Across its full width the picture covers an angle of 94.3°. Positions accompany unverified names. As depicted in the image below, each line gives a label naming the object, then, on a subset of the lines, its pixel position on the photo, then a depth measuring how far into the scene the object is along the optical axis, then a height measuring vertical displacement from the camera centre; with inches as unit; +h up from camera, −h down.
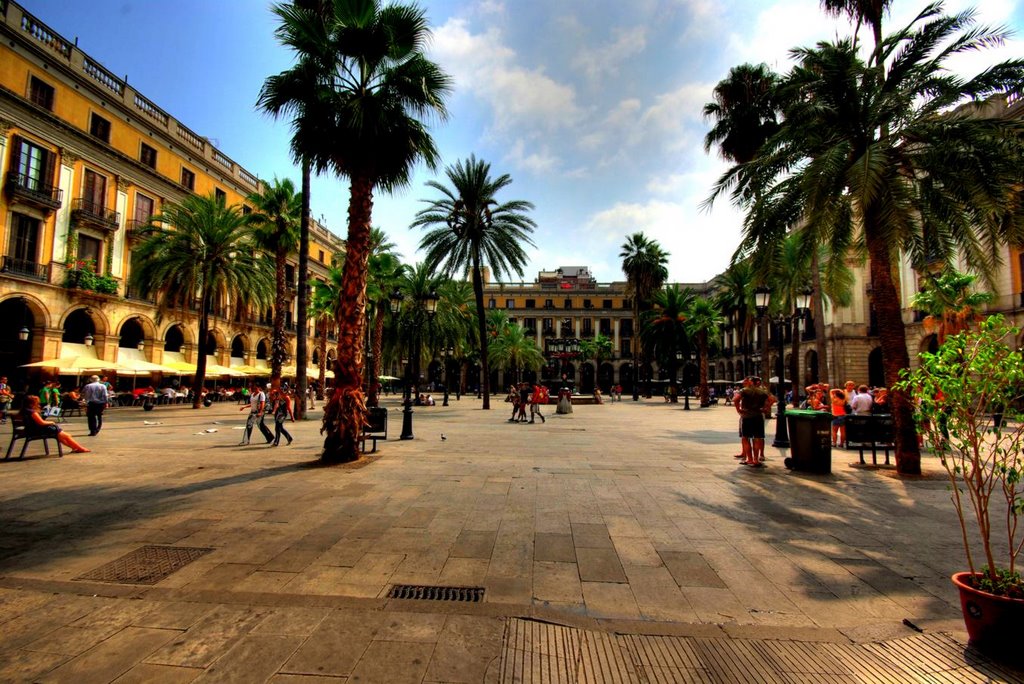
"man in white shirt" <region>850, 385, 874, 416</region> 446.3 -22.3
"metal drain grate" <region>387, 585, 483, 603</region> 142.6 -66.0
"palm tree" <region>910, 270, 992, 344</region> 892.9 +155.0
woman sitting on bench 365.4 -37.7
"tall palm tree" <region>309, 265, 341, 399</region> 1179.1 +207.1
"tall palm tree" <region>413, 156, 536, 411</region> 1056.8 +338.0
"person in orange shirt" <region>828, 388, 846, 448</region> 498.6 -31.6
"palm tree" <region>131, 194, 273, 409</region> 990.4 +254.8
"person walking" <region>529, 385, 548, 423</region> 778.4 -33.8
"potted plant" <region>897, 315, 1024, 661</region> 111.2 -9.4
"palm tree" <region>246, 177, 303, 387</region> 1000.2 +334.7
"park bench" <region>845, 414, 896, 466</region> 385.4 -40.6
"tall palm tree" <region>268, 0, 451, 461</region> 362.6 +209.9
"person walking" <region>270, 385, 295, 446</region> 450.3 -33.1
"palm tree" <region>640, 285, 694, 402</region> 1472.7 +177.8
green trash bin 341.1 -44.3
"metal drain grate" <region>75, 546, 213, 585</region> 156.9 -66.5
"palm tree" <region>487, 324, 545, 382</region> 2066.9 +122.6
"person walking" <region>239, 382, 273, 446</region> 449.1 -34.1
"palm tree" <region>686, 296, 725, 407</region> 1334.9 +164.0
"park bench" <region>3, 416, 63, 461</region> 361.7 -44.9
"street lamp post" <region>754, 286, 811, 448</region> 477.7 +70.0
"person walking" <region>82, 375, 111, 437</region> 503.5 -27.8
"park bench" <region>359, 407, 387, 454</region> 419.9 -41.9
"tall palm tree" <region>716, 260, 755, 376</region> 1365.7 +252.3
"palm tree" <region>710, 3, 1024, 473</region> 321.1 +156.0
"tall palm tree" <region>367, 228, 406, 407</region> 1072.3 +220.8
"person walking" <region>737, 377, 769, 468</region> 358.3 -31.2
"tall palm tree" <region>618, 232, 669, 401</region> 1964.8 +460.1
